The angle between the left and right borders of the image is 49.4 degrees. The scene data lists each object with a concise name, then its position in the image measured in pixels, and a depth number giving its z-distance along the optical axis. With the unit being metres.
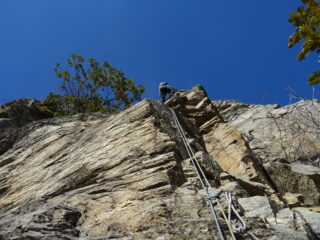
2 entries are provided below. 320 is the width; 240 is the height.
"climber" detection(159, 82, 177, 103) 16.86
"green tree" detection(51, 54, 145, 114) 24.17
